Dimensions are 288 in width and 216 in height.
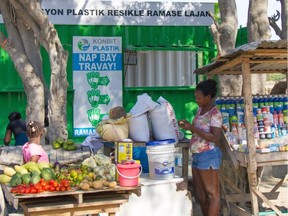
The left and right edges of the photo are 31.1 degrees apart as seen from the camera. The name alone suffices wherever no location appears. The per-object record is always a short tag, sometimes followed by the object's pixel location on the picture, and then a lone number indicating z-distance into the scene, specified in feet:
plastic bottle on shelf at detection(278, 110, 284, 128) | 20.86
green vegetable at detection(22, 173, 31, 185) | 15.12
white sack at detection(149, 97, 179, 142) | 19.54
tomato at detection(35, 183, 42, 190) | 14.76
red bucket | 15.74
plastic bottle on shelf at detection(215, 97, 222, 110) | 21.52
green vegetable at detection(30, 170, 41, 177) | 15.34
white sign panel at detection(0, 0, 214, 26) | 37.63
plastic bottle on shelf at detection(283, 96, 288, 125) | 21.07
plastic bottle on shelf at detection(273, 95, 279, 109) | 21.44
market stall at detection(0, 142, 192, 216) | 15.02
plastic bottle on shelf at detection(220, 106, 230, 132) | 20.70
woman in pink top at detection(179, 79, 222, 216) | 18.33
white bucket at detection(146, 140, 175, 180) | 18.07
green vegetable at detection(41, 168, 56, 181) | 15.38
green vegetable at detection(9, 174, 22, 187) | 15.20
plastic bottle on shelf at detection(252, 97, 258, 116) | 20.75
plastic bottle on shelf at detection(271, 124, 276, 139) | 20.13
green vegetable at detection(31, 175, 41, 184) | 14.98
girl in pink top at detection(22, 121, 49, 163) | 17.89
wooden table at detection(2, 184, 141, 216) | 14.83
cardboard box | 17.63
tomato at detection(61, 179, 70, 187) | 15.08
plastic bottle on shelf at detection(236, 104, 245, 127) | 20.83
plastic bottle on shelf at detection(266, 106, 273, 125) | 20.40
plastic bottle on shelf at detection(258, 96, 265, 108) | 21.13
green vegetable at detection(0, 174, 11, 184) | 16.47
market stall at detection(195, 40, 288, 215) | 18.31
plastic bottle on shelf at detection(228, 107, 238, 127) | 20.83
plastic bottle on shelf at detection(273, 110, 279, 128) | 20.73
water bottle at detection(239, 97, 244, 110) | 21.40
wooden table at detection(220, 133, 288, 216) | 18.92
